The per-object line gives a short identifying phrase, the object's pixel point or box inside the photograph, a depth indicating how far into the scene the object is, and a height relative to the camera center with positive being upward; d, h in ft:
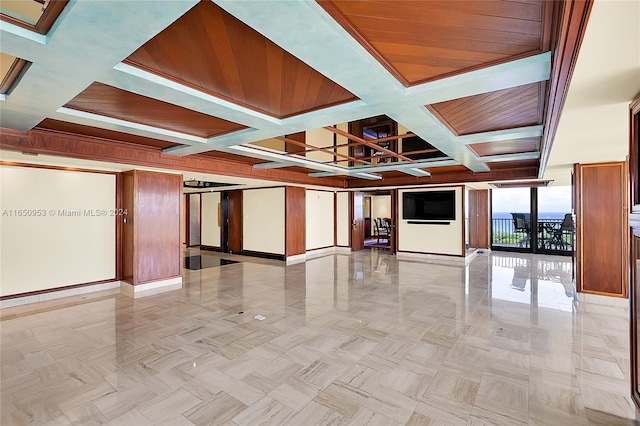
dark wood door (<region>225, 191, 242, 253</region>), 33.83 -0.87
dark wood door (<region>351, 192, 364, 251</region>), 35.86 -0.87
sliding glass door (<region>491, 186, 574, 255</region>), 32.89 -0.74
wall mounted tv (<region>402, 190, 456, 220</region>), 30.25 +0.81
